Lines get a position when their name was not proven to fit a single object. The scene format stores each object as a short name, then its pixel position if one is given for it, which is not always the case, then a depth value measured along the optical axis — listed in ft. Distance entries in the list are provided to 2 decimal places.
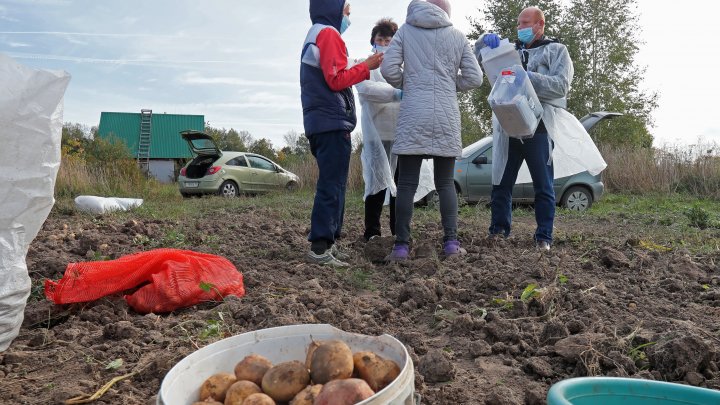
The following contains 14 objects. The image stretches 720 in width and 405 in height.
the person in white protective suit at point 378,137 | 14.53
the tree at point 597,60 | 65.41
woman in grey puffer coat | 12.07
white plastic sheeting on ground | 24.79
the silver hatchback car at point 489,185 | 29.78
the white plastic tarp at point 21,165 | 6.98
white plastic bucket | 4.24
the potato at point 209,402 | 4.42
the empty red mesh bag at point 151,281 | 8.71
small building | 106.83
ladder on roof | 106.58
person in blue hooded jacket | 11.56
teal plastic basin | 3.80
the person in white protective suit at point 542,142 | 13.71
